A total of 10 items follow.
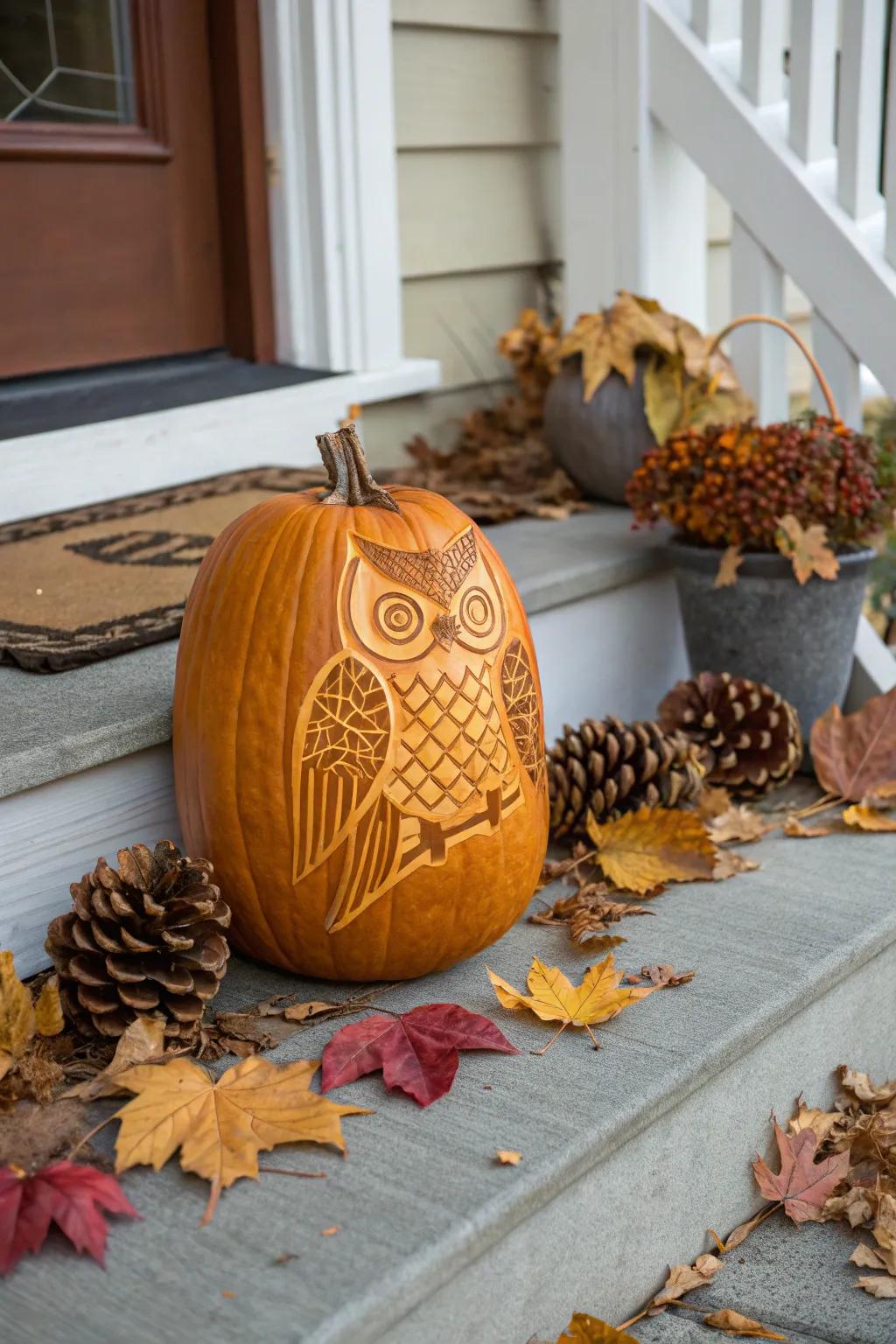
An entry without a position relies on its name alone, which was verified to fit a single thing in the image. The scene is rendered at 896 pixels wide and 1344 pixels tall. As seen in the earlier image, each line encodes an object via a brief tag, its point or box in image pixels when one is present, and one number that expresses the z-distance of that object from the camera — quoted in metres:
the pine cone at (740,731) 1.94
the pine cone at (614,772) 1.76
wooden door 2.15
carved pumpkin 1.32
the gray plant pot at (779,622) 2.01
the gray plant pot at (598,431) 2.38
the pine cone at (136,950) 1.28
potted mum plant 1.97
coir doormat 1.66
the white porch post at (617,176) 2.51
